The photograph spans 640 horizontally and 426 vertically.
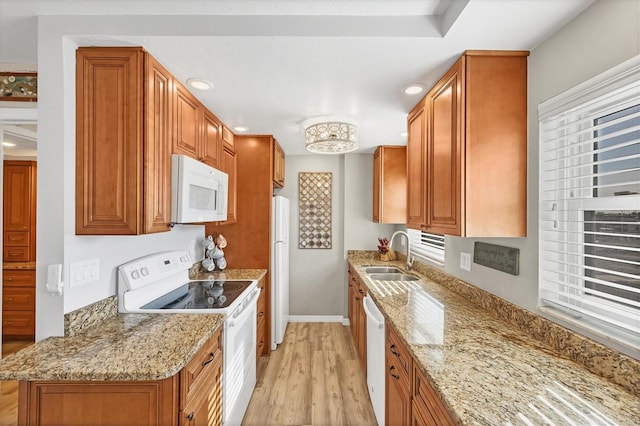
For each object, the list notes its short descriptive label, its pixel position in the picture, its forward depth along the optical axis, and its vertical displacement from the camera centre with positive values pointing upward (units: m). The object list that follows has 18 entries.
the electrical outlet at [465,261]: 2.00 -0.34
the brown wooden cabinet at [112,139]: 1.46 +0.37
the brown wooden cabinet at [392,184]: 3.53 +0.34
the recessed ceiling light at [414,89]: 1.84 +0.80
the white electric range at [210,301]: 1.74 -0.60
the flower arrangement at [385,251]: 3.74 -0.50
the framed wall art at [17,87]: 1.80 +0.77
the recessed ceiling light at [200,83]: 1.82 +0.82
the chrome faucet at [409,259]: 3.13 -0.51
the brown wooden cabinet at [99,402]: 1.15 -0.77
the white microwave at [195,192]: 1.76 +0.14
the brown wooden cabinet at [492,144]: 1.48 +0.35
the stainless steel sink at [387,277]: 2.99 -0.67
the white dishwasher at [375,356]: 1.87 -1.02
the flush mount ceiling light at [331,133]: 2.39 +0.66
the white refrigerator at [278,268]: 3.22 -0.64
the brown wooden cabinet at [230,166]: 2.77 +0.45
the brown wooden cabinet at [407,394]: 1.07 -0.79
